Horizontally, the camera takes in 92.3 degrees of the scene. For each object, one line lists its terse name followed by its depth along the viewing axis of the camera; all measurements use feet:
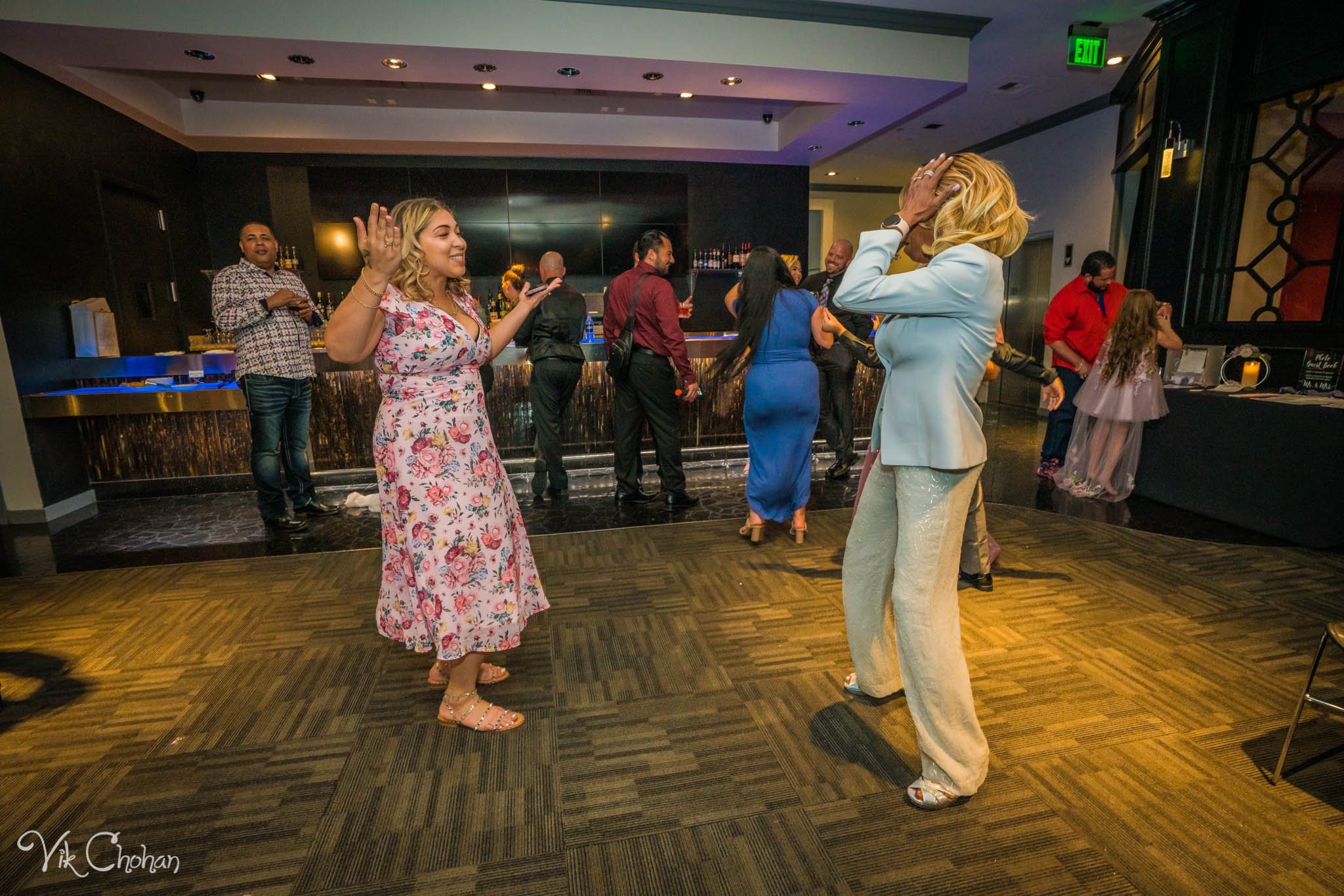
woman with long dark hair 10.40
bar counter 15.07
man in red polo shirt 15.17
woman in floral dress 5.96
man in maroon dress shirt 13.05
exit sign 17.29
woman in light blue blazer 5.04
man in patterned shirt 11.96
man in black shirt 14.10
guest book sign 12.39
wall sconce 15.58
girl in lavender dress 13.51
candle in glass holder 13.51
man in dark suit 14.28
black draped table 10.94
